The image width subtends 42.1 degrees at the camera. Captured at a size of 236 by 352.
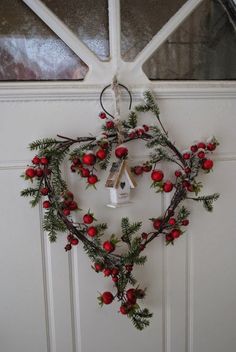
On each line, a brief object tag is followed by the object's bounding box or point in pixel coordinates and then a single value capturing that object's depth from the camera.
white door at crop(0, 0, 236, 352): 0.93
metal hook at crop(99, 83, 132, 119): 0.95
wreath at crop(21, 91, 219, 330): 0.89
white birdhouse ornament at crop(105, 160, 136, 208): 0.89
